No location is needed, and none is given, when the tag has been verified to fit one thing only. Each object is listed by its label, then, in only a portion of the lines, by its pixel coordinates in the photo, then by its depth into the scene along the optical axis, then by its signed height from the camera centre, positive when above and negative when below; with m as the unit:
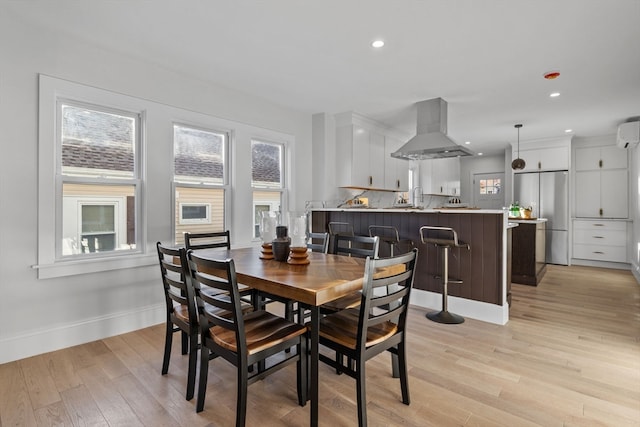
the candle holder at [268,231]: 2.24 -0.15
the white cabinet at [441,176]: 7.06 +0.82
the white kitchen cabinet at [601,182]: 6.09 +0.57
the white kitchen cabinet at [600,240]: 6.00 -0.54
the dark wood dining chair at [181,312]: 1.86 -0.66
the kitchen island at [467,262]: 3.20 -0.53
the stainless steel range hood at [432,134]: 4.24 +1.04
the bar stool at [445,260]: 3.18 -0.49
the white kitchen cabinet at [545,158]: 6.37 +1.08
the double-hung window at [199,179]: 3.51 +0.36
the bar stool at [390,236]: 3.68 -0.30
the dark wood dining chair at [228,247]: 2.41 -0.33
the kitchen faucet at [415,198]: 6.68 +0.27
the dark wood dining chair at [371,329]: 1.58 -0.66
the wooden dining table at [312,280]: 1.54 -0.36
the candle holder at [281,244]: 2.16 -0.22
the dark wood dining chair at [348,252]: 2.14 -0.34
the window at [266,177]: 4.29 +0.47
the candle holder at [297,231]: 2.15 -0.14
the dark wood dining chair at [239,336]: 1.55 -0.67
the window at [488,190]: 8.43 +0.57
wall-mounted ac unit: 4.92 +1.23
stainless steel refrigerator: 6.24 +0.15
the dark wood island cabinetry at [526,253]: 4.64 -0.61
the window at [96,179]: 2.77 +0.28
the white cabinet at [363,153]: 4.96 +0.93
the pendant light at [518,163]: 6.35 +0.95
